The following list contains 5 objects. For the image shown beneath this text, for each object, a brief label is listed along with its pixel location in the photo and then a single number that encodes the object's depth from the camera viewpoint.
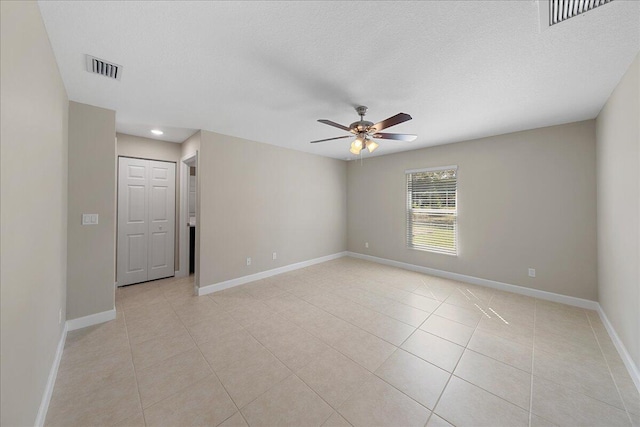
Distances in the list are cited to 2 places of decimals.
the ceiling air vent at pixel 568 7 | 1.26
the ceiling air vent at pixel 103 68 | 1.82
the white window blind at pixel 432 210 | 4.20
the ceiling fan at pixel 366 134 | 2.49
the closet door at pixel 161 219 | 4.03
